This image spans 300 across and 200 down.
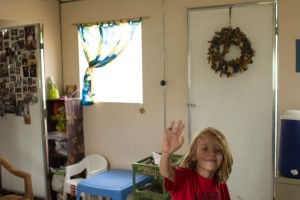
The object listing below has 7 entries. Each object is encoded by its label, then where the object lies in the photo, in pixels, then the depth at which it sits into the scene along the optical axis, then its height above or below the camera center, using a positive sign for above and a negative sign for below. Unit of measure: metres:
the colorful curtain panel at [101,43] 3.96 +0.46
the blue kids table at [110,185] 3.35 -1.00
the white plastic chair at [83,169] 3.86 -0.98
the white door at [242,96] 3.26 -0.14
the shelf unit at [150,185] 3.32 -1.03
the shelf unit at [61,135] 4.07 -0.59
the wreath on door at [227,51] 3.26 +0.28
